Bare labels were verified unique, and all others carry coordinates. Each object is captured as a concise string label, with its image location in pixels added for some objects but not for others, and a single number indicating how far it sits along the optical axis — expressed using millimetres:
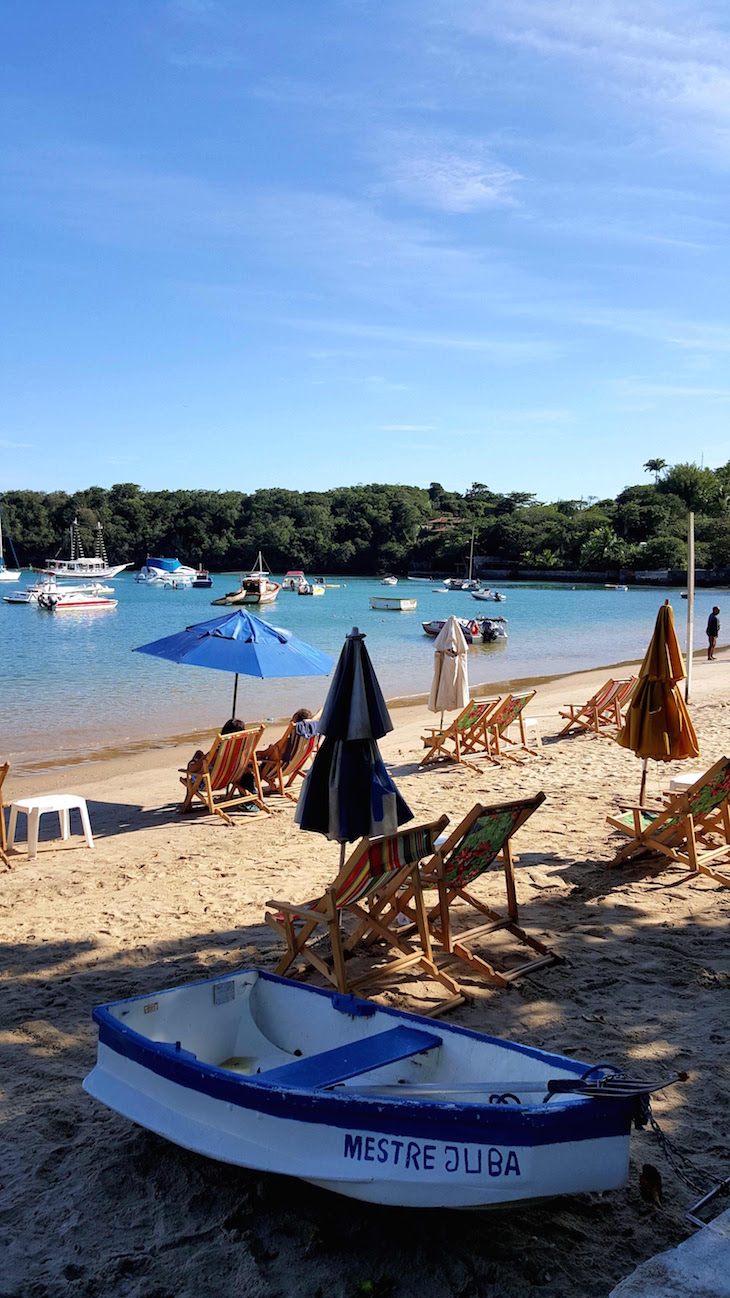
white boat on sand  2611
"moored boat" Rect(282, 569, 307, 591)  98600
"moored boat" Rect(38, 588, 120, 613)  58906
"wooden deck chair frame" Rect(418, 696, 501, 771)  11070
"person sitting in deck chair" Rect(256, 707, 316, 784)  9531
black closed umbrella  5000
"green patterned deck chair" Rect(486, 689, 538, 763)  11359
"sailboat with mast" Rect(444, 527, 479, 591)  95250
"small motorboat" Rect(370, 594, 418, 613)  60625
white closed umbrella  11680
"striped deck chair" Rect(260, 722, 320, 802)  9531
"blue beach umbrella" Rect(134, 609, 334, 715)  8828
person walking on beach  26172
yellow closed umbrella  6867
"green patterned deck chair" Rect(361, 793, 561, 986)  4832
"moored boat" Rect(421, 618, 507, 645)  37406
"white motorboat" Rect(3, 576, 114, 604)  61353
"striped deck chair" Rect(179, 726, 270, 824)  8766
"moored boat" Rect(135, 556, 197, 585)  98812
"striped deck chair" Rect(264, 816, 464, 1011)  4457
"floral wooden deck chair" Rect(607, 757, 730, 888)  6176
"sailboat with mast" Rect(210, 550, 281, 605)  71938
